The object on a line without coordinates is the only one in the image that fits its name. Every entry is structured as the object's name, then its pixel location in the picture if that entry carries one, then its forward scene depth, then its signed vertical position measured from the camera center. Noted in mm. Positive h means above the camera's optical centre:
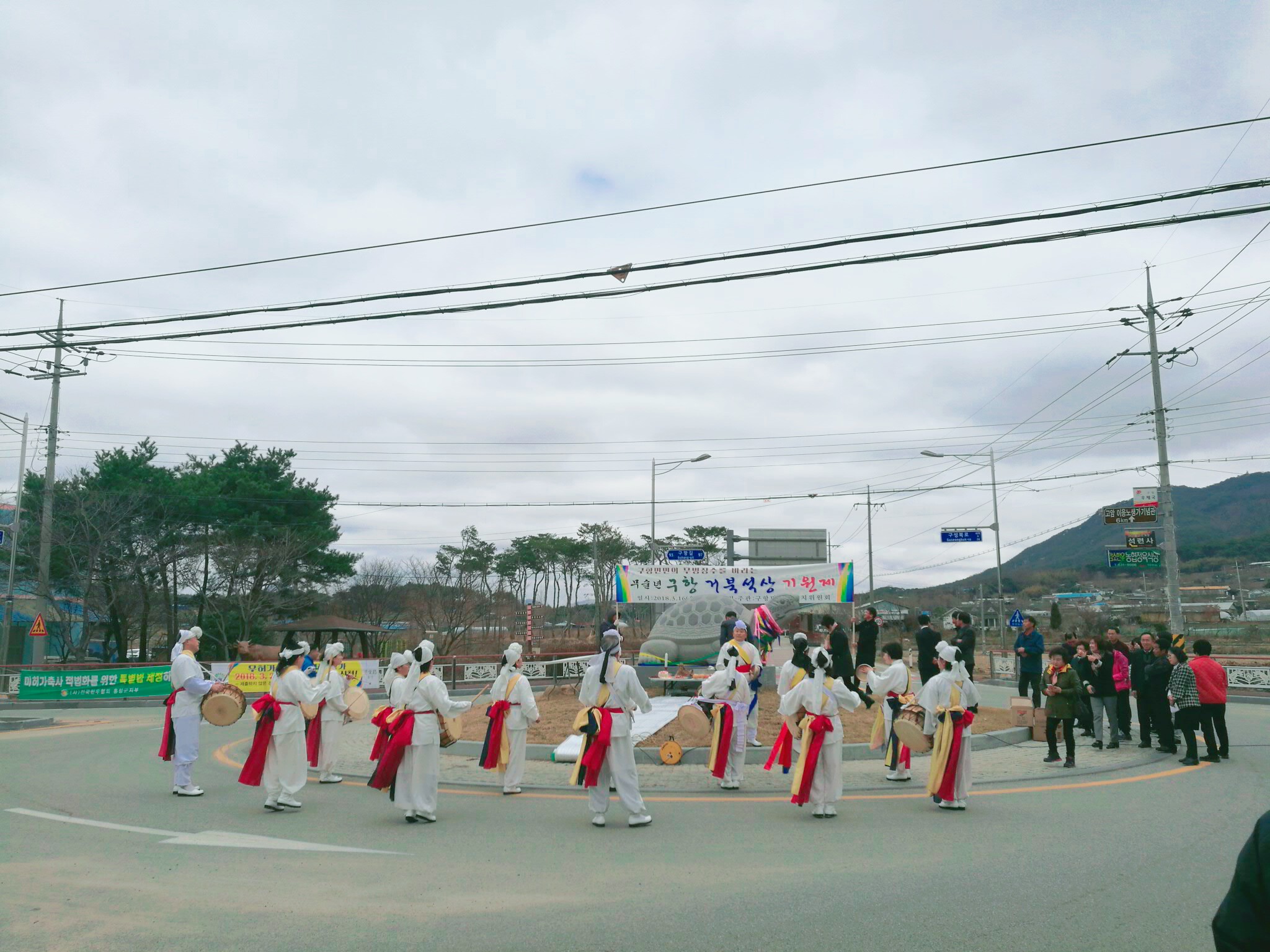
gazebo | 31766 -949
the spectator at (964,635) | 12680 -515
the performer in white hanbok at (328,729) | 11141 -1617
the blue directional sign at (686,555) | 40969 +2095
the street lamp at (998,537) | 37875 +2801
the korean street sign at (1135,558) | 25906 +1167
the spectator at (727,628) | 16344 -520
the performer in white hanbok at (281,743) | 9516 -1544
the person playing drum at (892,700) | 9695 -1242
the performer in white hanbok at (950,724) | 8797 -1254
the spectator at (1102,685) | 13047 -1289
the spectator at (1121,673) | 13312 -1116
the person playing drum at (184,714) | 10289 -1326
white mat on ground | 12359 -1947
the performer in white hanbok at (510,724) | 9922 -1376
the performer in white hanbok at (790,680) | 9188 -841
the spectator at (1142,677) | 13312 -1180
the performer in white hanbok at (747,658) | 11102 -735
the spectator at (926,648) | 12633 -697
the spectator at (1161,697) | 12797 -1437
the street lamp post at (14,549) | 31552 +1938
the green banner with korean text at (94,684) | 27516 -2578
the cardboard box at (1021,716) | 14672 -1989
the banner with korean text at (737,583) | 31031 +589
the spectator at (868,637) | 14953 -645
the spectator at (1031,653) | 15656 -962
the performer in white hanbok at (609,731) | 8422 -1263
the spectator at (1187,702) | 11805 -1375
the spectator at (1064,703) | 11406 -1344
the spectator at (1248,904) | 2207 -760
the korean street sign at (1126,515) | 25203 +2410
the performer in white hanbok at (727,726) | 10172 -1444
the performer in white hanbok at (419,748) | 8641 -1454
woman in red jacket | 11719 -1298
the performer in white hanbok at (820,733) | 8570 -1302
